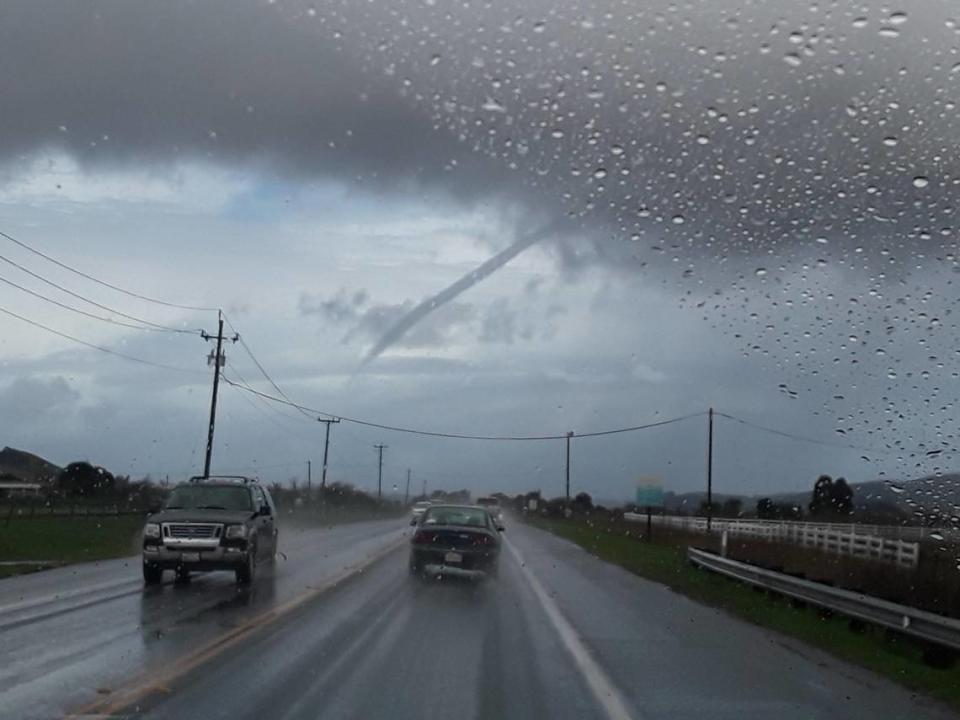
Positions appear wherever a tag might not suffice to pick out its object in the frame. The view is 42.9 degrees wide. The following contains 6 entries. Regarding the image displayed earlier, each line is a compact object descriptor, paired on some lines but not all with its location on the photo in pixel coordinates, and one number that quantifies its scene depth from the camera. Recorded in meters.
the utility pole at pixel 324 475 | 88.95
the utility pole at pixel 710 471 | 51.28
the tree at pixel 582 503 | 85.81
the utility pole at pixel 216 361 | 51.50
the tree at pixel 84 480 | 59.78
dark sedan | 22.39
